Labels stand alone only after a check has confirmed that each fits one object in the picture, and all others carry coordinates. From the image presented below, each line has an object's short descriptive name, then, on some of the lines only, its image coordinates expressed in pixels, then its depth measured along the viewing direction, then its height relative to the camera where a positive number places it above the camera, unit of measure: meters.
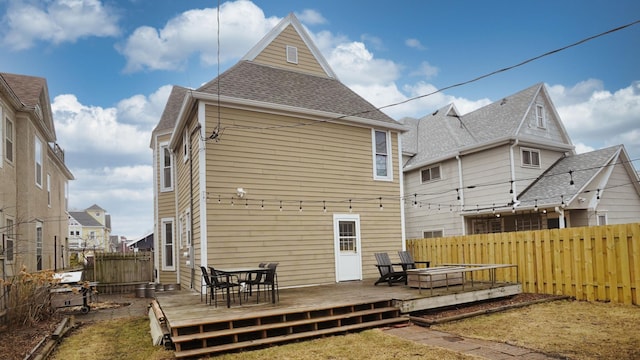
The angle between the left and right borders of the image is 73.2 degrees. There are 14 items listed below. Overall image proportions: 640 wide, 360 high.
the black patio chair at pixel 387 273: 10.49 -1.50
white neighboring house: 15.46 +1.19
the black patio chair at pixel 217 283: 7.78 -1.19
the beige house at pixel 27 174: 11.32 +1.59
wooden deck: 6.52 -1.75
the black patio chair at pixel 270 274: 8.22 -1.11
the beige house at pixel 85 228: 58.40 -0.77
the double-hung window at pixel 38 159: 14.99 +2.31
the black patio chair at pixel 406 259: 11.13 -1.26
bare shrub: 8.28 -1.43
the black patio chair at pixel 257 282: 8.28 -1.25
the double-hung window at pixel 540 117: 17.41 +3.63
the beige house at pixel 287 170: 10.46 +1.22
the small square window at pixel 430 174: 18.83 +1.64
